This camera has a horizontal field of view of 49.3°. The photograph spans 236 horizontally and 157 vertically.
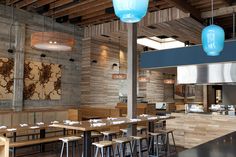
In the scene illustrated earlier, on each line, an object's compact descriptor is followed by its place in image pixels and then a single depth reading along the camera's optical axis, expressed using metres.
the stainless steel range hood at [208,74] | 4.15
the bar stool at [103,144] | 4.49
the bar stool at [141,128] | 6.97
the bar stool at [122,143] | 4.95
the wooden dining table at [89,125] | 4.87
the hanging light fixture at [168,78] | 14.70
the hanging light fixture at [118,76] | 10.52
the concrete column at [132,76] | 6.55
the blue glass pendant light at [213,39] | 3.24
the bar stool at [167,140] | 6.18
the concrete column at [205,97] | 11.61
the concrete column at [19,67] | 8.23
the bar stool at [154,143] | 5.99
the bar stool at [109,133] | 5.78
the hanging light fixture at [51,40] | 5.64
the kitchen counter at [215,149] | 2.42
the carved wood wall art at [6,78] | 7.93
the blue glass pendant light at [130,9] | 1.86
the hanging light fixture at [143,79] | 12.70
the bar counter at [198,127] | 6.64
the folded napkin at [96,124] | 5.00
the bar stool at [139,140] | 5.43
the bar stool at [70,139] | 4.94
